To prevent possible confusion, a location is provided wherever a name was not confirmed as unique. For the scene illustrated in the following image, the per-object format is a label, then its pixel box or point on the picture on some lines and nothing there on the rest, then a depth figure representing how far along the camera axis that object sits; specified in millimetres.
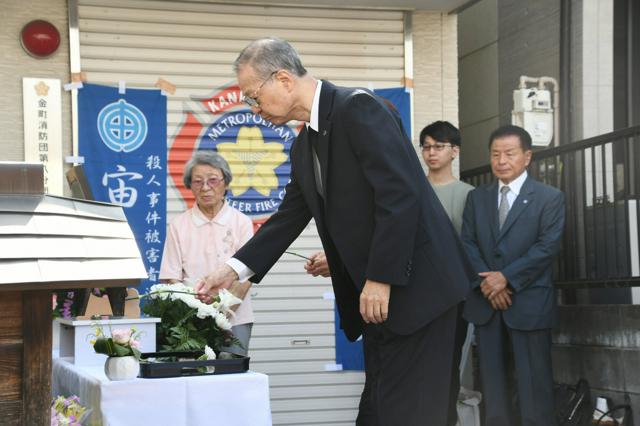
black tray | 4629
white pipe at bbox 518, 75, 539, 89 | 10172
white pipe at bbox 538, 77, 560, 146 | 10055
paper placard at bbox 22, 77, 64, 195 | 8383
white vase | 4570
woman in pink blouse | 7508
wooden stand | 3131
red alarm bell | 8484
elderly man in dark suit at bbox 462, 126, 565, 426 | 8023
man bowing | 4262
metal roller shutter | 8750
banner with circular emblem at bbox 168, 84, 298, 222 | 8852
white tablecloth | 4508
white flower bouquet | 5445
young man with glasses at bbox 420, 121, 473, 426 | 8797
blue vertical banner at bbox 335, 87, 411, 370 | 8922
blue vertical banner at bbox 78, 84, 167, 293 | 8555
